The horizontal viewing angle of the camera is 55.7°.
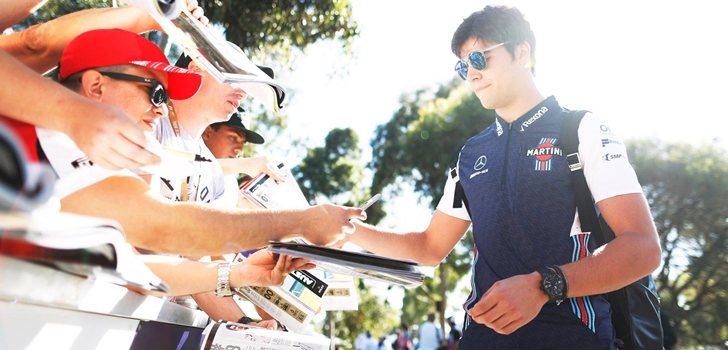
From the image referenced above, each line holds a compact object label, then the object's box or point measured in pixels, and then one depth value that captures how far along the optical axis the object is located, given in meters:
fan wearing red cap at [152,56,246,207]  2.93
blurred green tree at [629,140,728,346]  23.53
